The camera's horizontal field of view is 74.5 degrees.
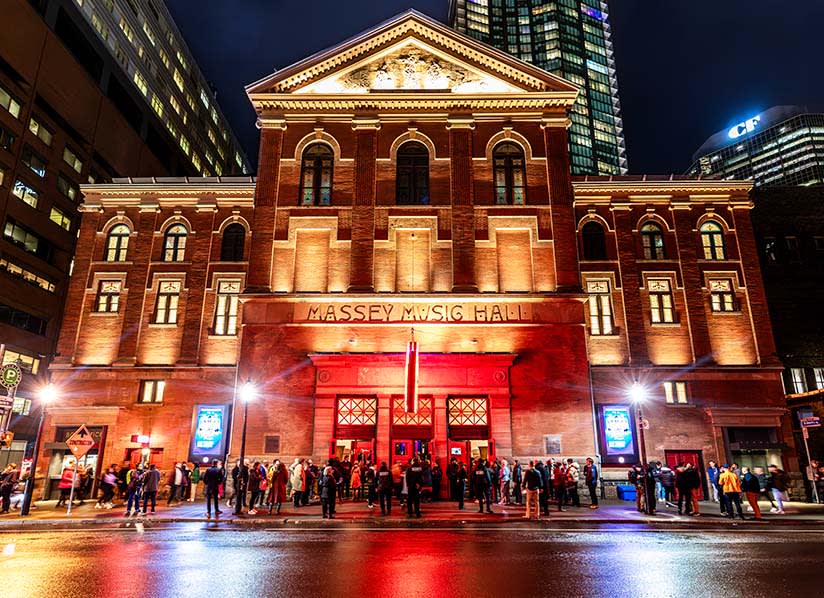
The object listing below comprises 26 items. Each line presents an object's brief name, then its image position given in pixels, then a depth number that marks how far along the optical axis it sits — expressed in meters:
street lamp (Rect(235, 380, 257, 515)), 20.64
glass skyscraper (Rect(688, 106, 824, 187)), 155.12
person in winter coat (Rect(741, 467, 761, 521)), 19.52
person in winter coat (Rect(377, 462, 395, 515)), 19.92
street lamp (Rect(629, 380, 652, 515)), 20.89
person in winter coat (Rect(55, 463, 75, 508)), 24.34
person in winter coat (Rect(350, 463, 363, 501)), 24.67
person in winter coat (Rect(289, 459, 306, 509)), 22.88
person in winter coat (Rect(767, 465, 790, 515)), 21.77
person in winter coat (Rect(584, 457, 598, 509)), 23.14
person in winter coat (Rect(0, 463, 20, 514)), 22.52
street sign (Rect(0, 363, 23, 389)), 20.86
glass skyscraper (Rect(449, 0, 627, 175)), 133.00
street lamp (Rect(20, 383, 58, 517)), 21.48
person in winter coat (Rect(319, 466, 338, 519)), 19.09
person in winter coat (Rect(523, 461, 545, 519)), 19.70
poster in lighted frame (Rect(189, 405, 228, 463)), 28.98
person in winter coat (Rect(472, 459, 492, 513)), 20.68
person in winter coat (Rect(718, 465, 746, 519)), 19.48
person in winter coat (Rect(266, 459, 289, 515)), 21.20
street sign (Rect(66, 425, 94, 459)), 21.48
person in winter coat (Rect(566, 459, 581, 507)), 23.44
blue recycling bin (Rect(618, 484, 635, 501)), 26.59
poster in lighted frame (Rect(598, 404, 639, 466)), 28.41
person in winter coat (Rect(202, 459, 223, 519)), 20.28
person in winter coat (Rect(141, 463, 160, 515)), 21.48
